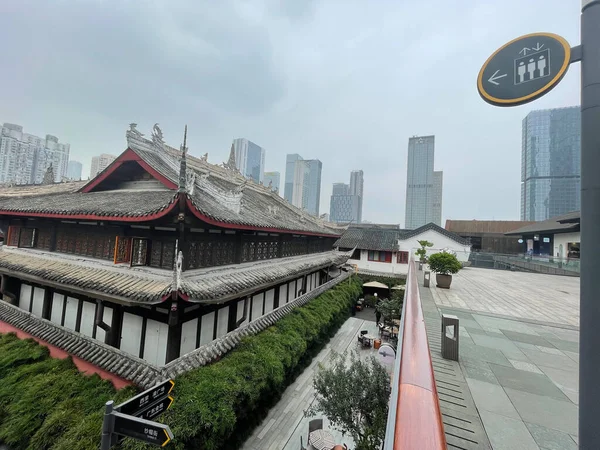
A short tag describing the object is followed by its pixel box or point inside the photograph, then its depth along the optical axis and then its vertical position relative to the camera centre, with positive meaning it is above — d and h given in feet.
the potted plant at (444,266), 38.67 -2.62
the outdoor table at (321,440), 27.13 -21.49
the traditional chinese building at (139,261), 22.84 -3.62
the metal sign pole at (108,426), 10.40 -8.19
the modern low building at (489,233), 120.98 +9.66
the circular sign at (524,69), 7.00 +5.53
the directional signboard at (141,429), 10.02 -7.99
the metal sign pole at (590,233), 5.49 +0.56
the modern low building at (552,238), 72.08 +6.11
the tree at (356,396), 23.34 -14.32
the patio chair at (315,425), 29.81 -21.47
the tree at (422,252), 75.22 -1.37
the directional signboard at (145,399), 10.85 -7.60
